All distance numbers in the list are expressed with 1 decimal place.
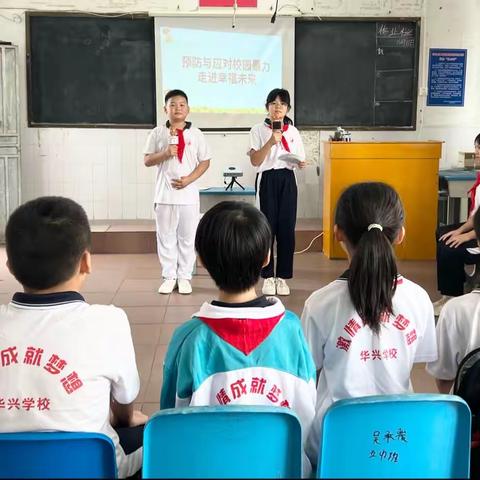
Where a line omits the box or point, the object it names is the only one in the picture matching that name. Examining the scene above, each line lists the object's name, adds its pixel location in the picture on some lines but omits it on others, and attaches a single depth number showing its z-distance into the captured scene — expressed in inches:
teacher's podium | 216.4
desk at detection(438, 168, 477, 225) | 213.5
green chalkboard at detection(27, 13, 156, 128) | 239.6
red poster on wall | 240.7
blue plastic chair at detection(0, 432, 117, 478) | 42.9
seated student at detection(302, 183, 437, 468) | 63.2
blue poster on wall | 247.6
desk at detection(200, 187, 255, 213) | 201.9
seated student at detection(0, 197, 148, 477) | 50.8
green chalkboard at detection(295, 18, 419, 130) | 245.3
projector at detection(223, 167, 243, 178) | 215.3
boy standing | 175.0
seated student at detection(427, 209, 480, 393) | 65.1
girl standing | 173.6
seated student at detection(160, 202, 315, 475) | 54.1
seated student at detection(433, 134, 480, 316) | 148.4
